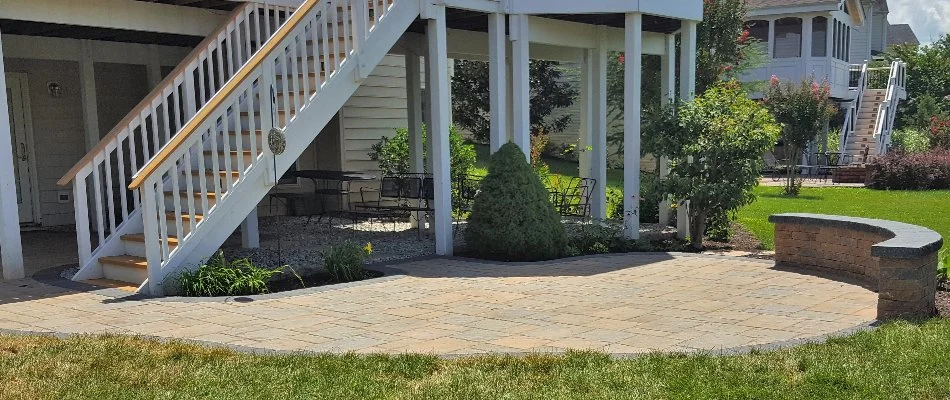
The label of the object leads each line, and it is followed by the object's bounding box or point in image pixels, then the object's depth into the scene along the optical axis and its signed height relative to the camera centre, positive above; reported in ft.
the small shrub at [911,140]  77.22 -0.69
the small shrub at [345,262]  24.84 -3.61
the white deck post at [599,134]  38.14 +0.31
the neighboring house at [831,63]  80.84 +7.64
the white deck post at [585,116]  40.34 +1.28
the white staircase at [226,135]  23.16 +0.45
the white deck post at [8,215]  24.34 -1.87
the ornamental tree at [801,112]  62.18 +1.82
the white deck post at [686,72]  35.29 +2.94
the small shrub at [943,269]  21.77 -3.71
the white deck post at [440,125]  29.19 +0.70
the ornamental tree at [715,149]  31.45 -0.43
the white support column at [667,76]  37.70 +2.97
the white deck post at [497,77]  30.81 +2.54
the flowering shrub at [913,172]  59.62 -2.90
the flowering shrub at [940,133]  75.72 -0.03
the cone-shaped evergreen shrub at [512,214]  28.76 -2.60
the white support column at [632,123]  32.01 +0.67
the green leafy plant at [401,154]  43.39 -0.54
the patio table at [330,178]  33.17 -1.37
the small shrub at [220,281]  22.35 -3.72
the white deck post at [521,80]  31.37 +2.46
